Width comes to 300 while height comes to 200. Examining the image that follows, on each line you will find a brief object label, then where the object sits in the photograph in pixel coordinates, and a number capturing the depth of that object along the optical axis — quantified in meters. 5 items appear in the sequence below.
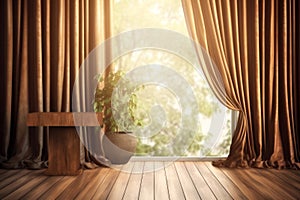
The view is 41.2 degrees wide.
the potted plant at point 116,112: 4.07
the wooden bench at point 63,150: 3.57
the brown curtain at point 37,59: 4.04
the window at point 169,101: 4.39
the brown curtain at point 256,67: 4.04
